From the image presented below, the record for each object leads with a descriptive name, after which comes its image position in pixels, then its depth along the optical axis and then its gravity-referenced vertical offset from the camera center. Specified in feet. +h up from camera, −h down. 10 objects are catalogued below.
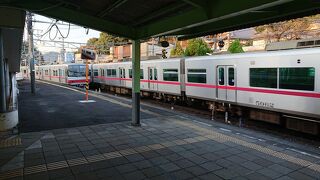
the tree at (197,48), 90.32 +8.59
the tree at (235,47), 75.20 +7.26
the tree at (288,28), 86.58 +14.34
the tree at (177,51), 103.65 +8.77
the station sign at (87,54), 51.26 +3.96
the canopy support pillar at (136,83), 30.86 -0.85
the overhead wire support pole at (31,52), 63.77 +6.06
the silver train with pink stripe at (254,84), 29.60 -1.34
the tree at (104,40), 153.80 +20.10
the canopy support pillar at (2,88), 29.63 -1.21
